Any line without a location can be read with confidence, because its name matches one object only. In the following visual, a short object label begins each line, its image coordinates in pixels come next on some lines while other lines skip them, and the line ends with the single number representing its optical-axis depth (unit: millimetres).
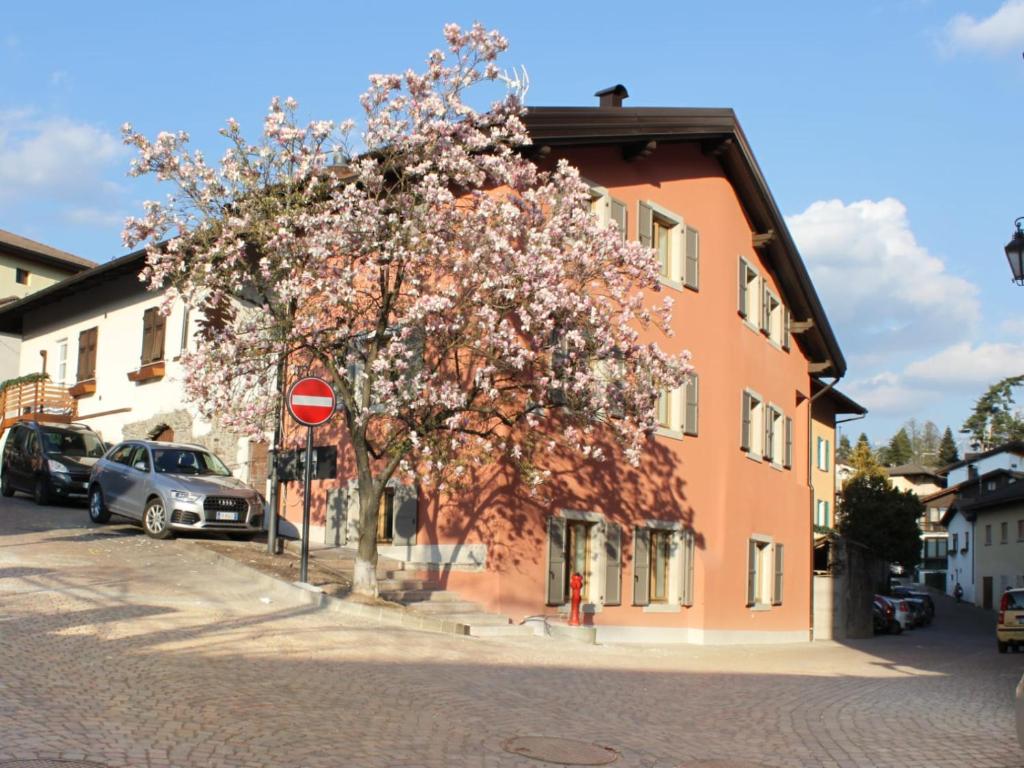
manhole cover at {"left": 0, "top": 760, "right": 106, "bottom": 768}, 6027
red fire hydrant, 18344
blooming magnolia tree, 15172
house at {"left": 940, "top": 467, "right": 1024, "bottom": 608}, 60719
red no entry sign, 15031
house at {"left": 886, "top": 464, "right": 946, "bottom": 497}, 128750
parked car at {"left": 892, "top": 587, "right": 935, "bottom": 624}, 49406
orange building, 18859
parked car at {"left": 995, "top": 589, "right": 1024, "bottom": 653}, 29438
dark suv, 25062
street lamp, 14234
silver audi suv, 19047
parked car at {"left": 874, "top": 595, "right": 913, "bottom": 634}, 39531
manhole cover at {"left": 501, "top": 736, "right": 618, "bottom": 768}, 7590
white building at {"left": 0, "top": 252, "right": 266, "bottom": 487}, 26125
